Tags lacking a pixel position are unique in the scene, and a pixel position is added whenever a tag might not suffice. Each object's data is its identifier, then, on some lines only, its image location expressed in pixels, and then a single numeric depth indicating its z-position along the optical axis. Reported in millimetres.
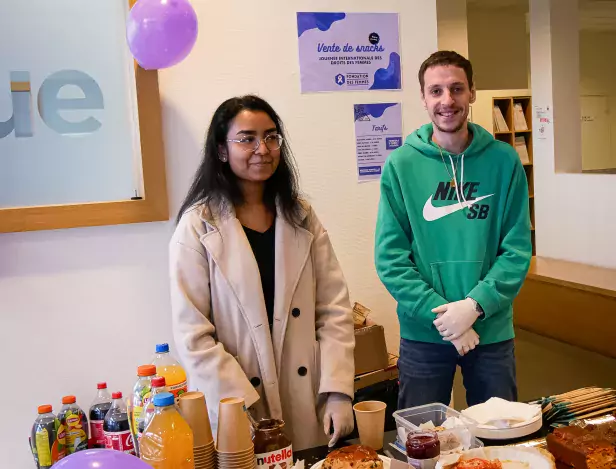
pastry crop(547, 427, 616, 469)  1299
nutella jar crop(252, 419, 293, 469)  1378
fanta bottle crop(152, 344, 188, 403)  1772
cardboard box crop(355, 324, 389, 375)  2684
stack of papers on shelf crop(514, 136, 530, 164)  7387
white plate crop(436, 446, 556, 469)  1298
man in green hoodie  2096
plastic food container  1435
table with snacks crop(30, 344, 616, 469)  1288
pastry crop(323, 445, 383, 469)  1300
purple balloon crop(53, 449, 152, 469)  962
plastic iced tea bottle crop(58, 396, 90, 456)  1925
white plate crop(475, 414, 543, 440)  1507
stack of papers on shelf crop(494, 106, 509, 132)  7071
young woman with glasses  1843
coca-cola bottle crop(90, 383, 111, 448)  1914
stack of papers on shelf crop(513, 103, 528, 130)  7230
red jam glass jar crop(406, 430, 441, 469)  1329
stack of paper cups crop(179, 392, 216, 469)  1353
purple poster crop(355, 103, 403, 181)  2885
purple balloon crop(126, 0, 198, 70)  2127
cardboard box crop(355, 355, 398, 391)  2666
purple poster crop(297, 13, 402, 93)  2771
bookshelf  7125
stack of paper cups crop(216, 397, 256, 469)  1327
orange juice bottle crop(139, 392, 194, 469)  1255
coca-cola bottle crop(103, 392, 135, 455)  1632
